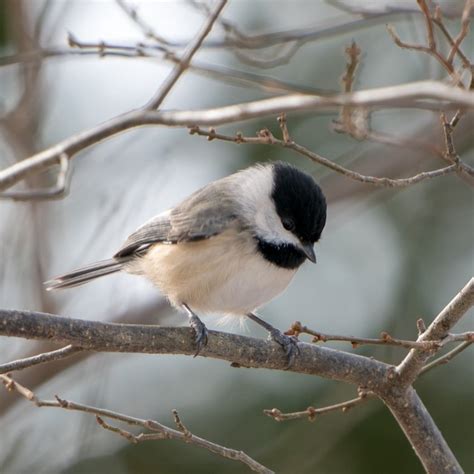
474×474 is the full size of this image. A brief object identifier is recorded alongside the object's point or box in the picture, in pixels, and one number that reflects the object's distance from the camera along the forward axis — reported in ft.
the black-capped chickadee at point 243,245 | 23.29
